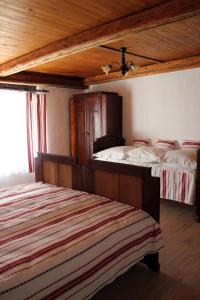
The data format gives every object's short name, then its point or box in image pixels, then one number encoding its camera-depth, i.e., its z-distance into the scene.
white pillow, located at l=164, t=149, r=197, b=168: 3.39
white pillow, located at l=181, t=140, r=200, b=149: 4.03
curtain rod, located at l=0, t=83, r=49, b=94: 4.25
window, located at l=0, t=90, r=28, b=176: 4.30
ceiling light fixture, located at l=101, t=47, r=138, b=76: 3.20
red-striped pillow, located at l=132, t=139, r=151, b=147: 4.68
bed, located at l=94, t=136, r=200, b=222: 3.30
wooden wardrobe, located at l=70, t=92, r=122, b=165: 4.86
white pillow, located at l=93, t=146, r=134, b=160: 4.16
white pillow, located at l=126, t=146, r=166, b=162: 3.75
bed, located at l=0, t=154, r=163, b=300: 1.38
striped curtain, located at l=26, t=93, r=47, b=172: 4.63
